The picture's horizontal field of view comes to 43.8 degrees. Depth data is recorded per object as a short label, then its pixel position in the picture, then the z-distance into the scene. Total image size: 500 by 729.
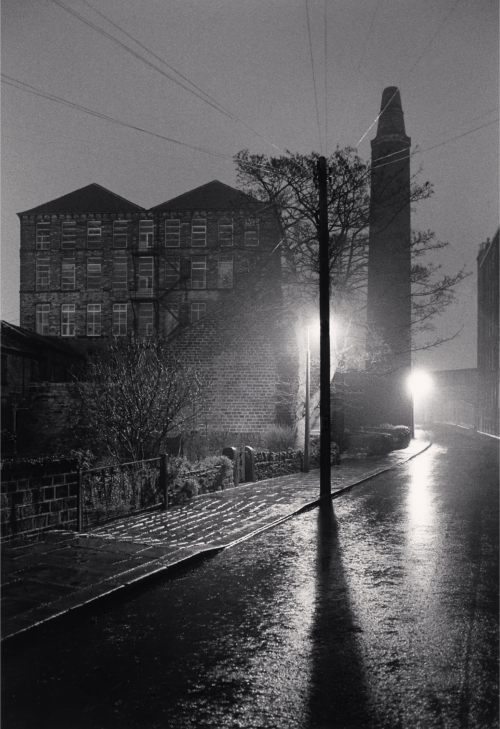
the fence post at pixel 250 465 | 15.60
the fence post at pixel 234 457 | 14.52
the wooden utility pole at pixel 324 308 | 13.80
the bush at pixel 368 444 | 25.89
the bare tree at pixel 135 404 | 13.33
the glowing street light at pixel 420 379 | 52.23
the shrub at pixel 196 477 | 12.05
